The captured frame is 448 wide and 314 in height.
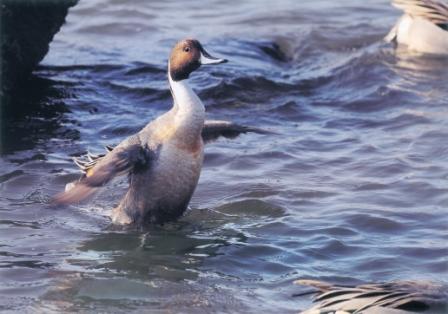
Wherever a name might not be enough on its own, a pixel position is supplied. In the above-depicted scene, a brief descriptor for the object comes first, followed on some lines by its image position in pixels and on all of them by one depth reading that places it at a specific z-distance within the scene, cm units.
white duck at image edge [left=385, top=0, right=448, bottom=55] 2452
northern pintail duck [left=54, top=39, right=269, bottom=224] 1494
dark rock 1950
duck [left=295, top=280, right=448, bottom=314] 1019
